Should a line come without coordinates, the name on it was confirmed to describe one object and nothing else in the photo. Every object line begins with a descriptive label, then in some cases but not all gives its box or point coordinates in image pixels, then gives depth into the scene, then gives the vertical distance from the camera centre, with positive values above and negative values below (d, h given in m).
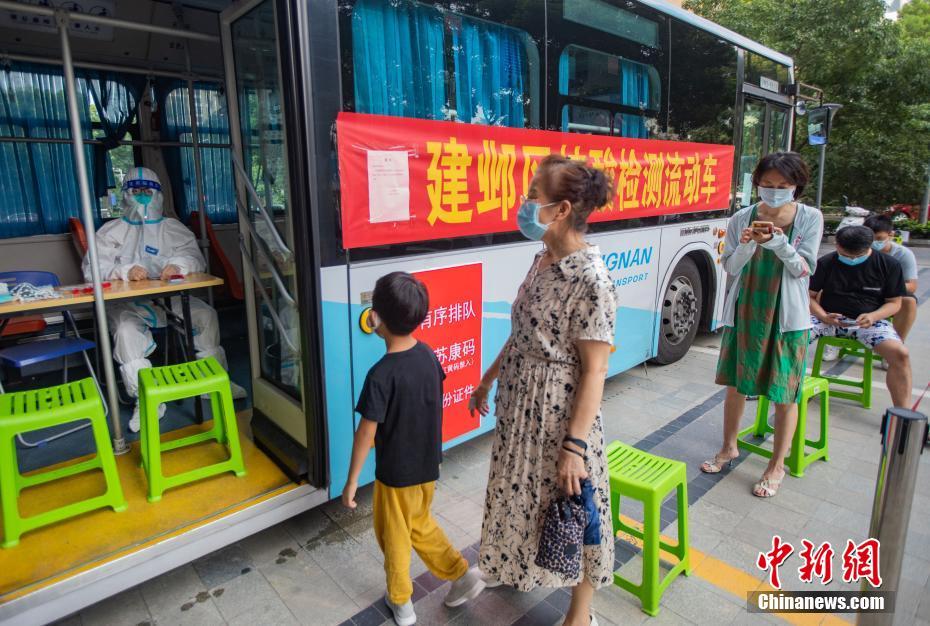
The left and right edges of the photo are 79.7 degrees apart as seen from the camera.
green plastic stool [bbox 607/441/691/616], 2.30 -1.24
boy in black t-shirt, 1.94 -0.83
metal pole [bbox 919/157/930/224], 17.23 -0.50
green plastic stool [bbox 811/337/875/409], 4.45 -1.46
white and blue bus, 2.40 +0.21
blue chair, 3.56 -0.89
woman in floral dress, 1.78 -0.62
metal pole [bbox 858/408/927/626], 1.59 -0.87
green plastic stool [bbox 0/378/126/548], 2.32 -0.95
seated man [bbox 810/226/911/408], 3.90 -0.77
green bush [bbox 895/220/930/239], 16.45 -1.05
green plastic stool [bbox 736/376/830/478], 3.39 -1.53
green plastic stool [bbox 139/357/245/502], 2.69 -0.96
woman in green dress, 2.86 -0.53
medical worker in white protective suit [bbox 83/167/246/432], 3.86 -0.34
